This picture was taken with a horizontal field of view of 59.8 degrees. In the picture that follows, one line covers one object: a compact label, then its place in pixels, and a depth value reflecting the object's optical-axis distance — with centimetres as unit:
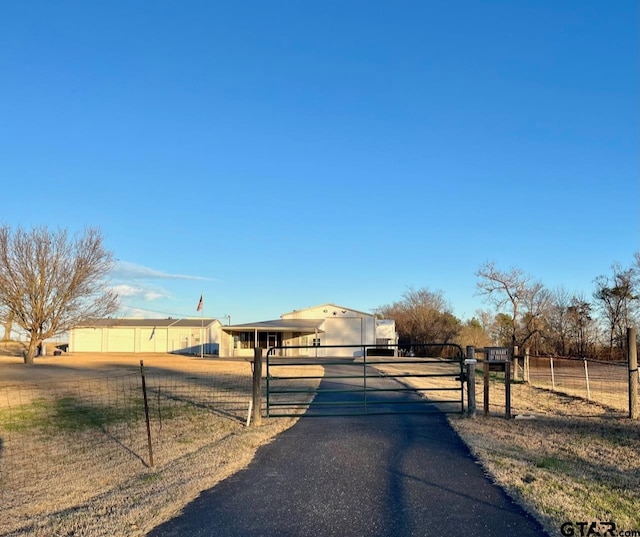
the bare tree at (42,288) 3397
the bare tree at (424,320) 6431
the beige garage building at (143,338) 5750
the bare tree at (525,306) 4278
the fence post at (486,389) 1055
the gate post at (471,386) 1048
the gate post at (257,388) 1021
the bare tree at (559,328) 4650
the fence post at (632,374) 1069
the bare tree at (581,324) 4594
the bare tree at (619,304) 4450
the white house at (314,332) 4731
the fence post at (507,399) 1039
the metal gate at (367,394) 1139
